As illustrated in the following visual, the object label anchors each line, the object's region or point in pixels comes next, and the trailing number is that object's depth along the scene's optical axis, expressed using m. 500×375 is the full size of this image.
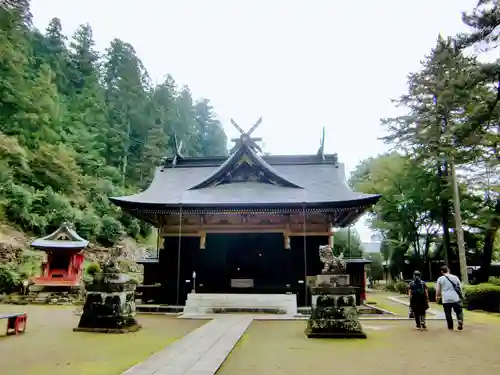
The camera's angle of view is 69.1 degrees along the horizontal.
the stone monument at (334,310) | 7.99
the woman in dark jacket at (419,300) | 9.35
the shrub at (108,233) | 32.59
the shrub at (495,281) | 18.43
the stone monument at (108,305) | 8.45
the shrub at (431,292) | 18.94
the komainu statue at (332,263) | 8.52
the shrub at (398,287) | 27.25
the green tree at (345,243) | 39.94
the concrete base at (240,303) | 13.34
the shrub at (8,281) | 19.55
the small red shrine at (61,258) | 20.27
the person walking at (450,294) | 9.01
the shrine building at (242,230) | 15.15
